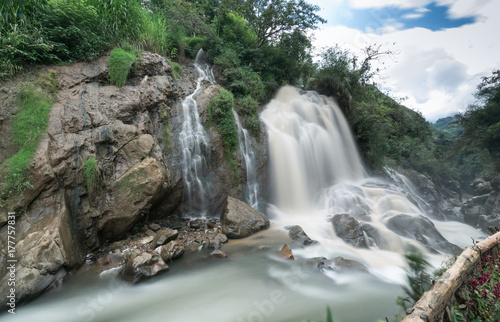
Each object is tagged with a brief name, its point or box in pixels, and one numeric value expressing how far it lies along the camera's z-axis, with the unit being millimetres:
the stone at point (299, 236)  5720
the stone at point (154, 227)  6164
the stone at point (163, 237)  5297
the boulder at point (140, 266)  4184
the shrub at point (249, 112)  9070
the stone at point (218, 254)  5140
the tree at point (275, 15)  12922
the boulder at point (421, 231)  5925
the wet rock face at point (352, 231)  5891
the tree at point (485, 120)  11156
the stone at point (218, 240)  5561
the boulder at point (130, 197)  5344
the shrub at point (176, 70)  8937
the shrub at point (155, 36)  8586
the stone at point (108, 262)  4574
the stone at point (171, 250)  4852
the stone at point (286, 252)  5062
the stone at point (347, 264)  4613
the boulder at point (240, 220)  6145
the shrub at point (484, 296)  2346
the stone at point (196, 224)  6477
